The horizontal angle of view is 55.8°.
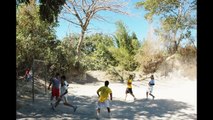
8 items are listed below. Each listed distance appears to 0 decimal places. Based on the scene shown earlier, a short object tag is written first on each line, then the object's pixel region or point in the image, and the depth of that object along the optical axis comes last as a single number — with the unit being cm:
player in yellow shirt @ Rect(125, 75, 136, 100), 980
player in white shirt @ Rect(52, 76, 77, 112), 765
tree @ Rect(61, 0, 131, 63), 1853
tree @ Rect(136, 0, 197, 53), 2002
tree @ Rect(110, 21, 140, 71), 2212
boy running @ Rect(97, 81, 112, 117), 685
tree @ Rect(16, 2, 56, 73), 1451
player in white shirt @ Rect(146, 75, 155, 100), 1022
